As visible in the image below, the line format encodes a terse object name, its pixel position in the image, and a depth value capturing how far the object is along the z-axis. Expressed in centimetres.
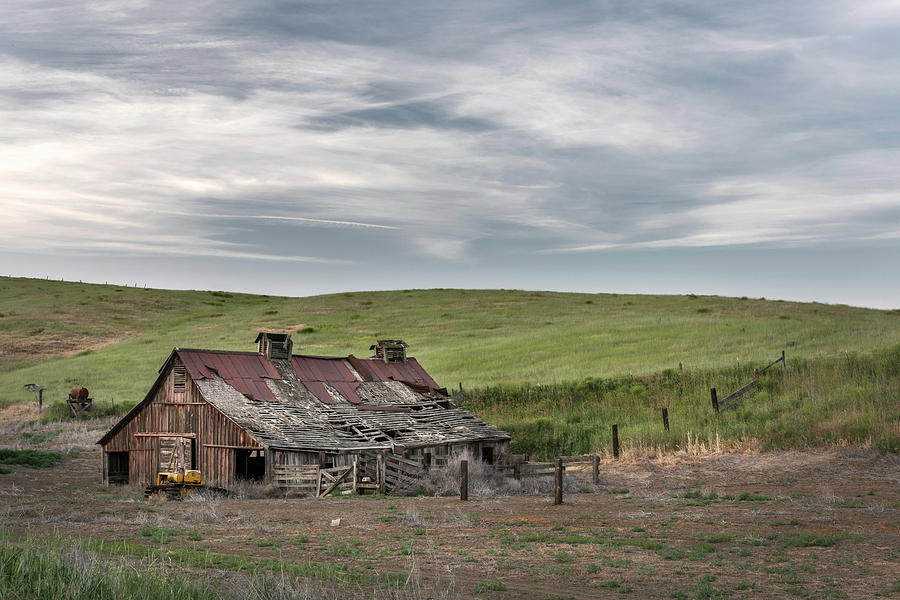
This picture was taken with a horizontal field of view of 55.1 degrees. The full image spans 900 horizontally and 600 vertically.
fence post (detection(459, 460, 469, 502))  2631
